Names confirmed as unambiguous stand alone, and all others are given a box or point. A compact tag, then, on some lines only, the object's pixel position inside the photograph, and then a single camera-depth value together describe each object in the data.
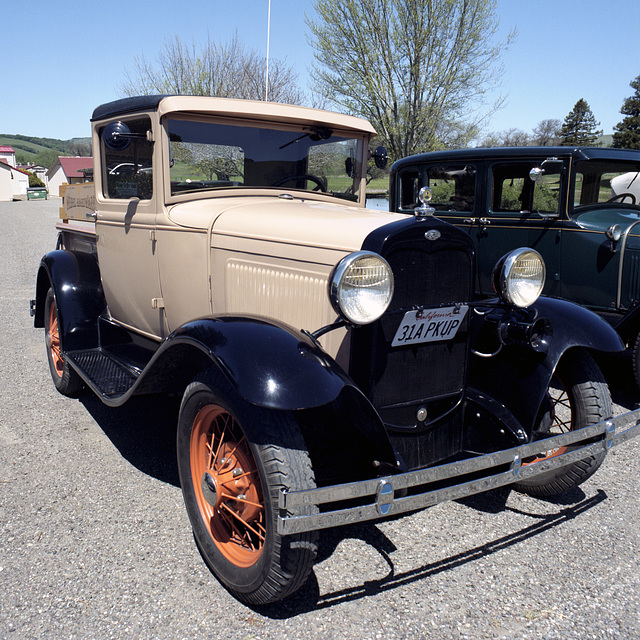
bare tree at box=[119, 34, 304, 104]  18.38
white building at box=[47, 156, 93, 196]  46.12
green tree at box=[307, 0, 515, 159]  16.08
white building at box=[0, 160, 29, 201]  55.25
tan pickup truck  1.91
